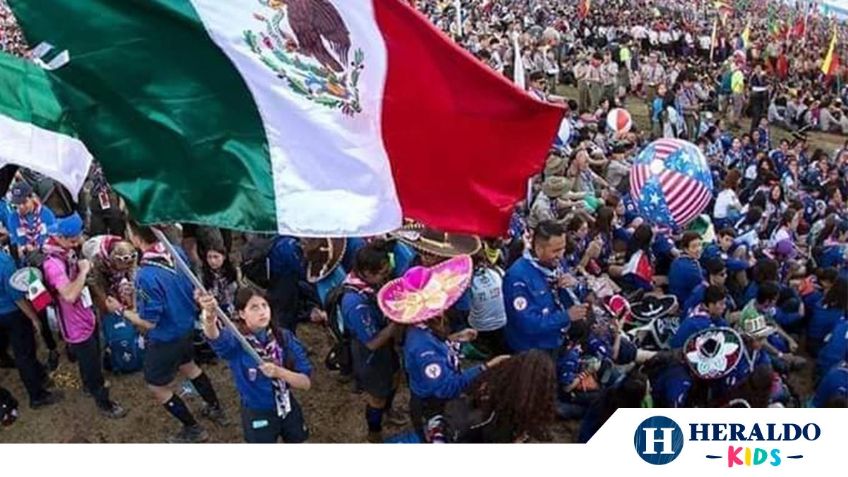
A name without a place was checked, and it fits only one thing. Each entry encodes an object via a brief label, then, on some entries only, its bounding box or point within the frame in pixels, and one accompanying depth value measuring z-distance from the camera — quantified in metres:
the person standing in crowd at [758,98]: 20.30
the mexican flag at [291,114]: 3.79
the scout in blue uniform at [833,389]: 5.73
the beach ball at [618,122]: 13.65
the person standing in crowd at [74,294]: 5.79
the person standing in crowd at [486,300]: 6.28
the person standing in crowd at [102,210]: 7.62
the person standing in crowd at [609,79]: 19.30
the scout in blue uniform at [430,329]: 4.68
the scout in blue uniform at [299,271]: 6.51
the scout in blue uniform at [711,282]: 6.68
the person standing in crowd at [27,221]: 6.69
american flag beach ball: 6.80
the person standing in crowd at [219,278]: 6.68
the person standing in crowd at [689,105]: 16.84
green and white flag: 4.50
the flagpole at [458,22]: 18.73
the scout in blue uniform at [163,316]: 5.41
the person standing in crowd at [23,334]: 5.89
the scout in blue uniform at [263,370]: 4.68
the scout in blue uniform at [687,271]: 7.04
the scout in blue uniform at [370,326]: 5.32
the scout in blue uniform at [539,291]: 5.58
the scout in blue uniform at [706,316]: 5.95
